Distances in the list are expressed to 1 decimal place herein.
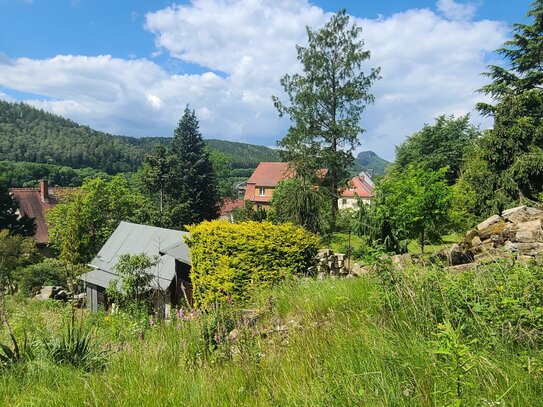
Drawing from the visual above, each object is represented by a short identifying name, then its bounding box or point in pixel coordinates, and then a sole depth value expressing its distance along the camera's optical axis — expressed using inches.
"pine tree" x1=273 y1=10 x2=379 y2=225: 962.7
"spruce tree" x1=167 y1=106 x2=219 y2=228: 1444.4
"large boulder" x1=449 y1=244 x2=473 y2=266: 289.4
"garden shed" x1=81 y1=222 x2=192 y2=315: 638.5
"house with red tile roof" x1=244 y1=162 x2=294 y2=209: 2352.4
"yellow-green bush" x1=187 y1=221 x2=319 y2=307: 362.0
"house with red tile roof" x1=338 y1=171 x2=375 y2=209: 2530.5
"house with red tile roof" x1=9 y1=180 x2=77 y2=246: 1704.0
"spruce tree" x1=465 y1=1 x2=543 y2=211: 661.9
